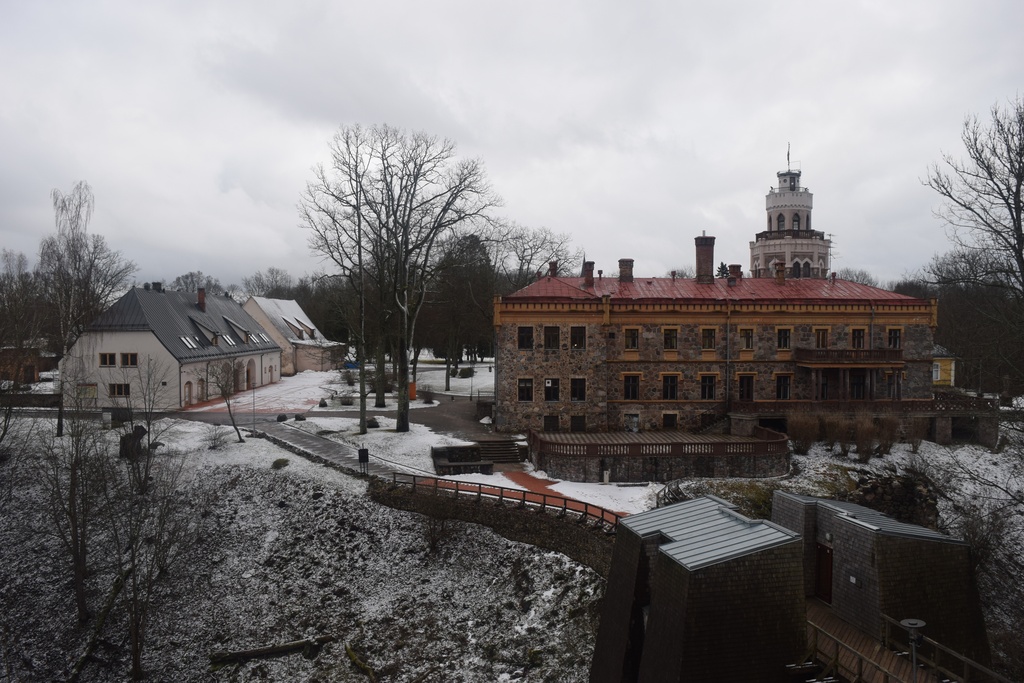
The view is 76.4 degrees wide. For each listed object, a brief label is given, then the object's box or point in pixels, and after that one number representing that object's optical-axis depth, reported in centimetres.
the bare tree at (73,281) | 3356
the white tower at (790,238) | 4791
